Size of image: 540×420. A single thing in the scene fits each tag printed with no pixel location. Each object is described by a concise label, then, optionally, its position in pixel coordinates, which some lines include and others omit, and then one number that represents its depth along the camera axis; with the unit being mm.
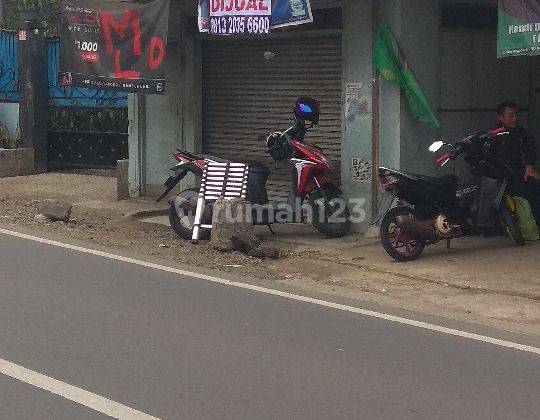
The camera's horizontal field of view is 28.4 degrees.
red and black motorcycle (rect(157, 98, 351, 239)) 12289
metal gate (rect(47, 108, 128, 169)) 19266
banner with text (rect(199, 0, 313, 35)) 12453
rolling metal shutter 13438
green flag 12078
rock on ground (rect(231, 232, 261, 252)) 11461
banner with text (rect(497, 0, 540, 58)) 10430
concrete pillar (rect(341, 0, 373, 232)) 12562
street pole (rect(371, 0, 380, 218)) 12375
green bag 11766
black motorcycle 10875
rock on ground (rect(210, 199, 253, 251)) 11578
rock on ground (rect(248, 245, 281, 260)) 11141
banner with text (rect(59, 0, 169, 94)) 14352
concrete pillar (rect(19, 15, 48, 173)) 19500
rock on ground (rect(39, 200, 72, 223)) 13617
